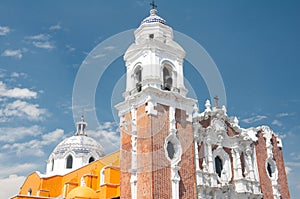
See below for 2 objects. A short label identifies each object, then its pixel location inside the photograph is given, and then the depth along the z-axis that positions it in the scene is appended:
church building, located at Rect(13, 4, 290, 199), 19.83
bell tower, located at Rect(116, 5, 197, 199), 19.47
